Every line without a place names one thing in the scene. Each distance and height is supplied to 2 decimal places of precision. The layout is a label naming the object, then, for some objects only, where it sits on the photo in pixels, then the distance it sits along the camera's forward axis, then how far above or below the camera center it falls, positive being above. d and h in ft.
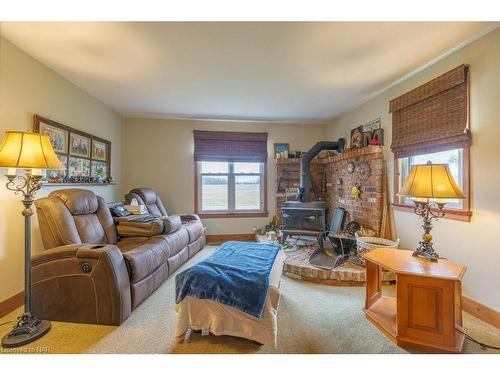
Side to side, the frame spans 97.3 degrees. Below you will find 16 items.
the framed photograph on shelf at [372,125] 10.47 +3.13
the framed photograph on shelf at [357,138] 11.47 +2.69
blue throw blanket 5.14 -2.34
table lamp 5.33 +0.00
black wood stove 11.39 -1.56
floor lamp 5.14 +0.39
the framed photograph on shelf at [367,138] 10.82 +2.52
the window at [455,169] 6.63 +0.65
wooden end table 4.96 -2.75
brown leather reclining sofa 6.00 -2.37
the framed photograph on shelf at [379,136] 10.18 +2.45
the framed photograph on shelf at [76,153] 8.12 +1.46
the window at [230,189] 14.74 -0.12
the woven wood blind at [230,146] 14.20 +2.68
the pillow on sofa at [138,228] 9.23 -1.77
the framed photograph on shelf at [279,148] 14.92 +2.68
